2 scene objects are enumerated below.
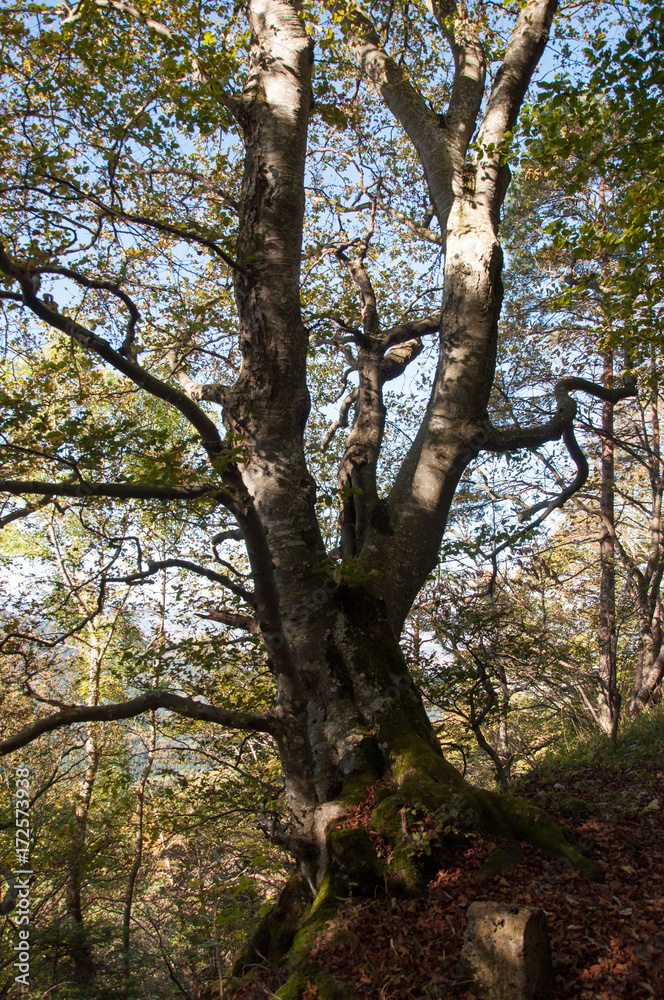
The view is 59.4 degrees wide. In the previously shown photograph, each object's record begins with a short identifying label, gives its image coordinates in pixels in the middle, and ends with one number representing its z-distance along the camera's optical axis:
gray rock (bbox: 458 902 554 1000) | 2.33
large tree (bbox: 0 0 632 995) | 3.45
